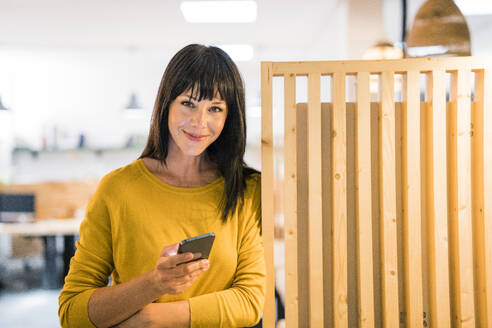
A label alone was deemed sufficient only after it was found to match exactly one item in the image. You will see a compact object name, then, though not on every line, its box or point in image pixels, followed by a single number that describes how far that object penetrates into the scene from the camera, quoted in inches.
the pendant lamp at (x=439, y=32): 57.8
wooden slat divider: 46.4
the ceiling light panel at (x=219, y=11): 150.6
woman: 42.3
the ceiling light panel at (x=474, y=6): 122.6
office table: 171.2
